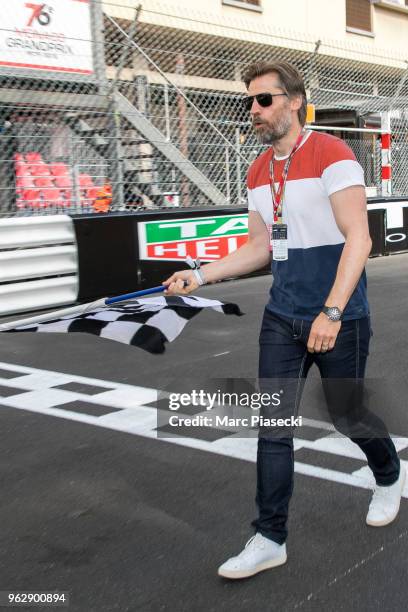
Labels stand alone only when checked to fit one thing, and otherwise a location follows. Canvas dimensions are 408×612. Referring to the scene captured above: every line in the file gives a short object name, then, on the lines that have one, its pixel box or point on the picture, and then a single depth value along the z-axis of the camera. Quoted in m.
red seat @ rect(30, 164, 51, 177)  9.27
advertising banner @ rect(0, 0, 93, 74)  10.94
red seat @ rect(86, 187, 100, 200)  9.87
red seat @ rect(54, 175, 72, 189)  9.52
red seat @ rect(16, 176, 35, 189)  9.18
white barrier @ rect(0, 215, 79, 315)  8.66
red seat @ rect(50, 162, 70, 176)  9.44
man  2.88
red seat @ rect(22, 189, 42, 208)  9.16
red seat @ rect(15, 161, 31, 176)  9.19
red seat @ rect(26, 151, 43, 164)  9.25
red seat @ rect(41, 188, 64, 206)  9.45
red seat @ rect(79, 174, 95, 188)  9.83
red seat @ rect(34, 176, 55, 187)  9.45
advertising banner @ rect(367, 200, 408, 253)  13.88
